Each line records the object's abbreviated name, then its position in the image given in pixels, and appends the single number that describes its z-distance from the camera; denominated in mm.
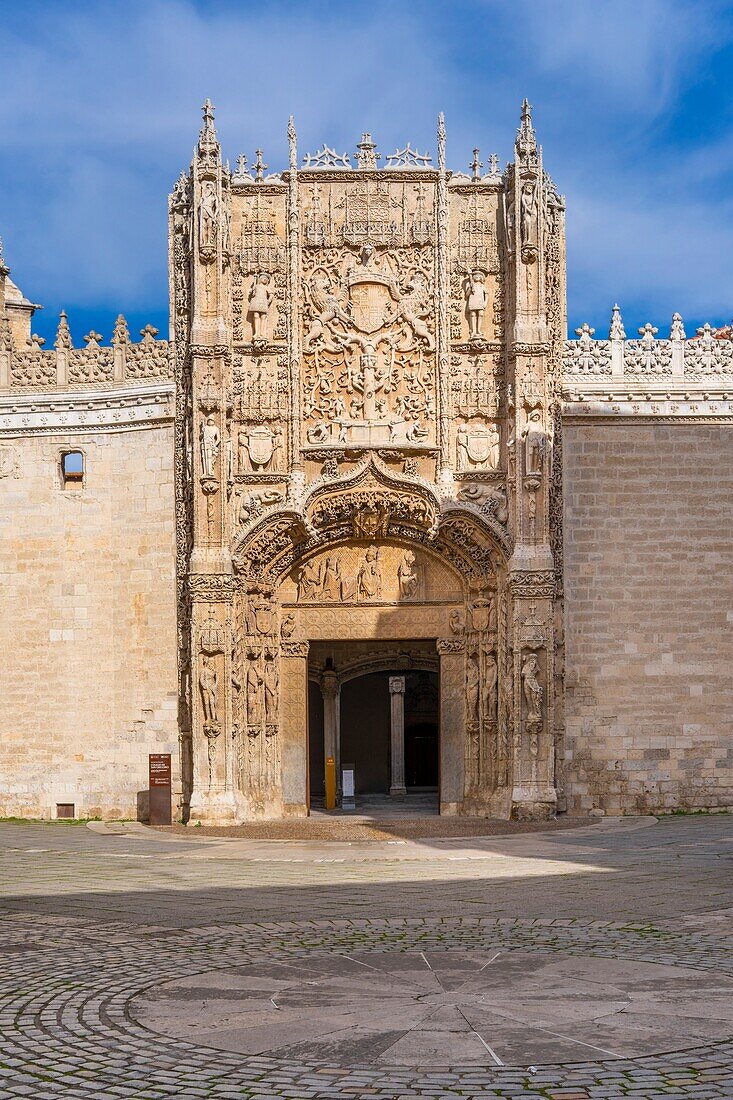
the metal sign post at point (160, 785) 20969
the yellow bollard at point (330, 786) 26594
